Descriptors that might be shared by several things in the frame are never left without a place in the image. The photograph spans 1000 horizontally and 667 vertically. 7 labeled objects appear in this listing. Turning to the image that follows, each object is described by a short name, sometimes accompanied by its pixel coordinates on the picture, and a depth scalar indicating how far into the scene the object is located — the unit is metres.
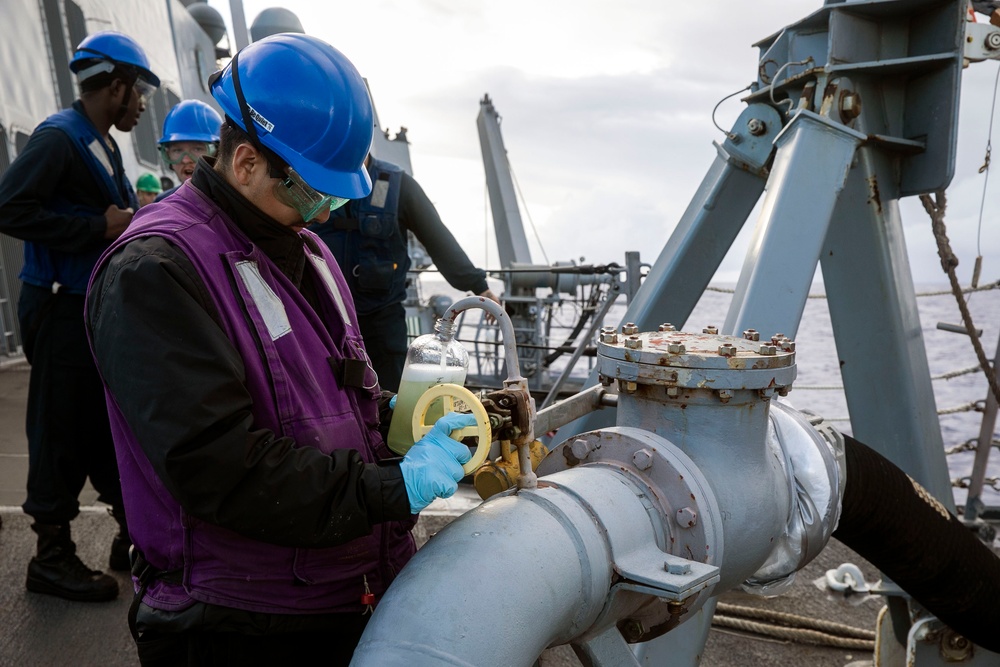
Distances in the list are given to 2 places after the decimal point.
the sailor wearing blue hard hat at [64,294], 2.88
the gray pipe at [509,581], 1.11
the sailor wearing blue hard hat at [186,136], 3.83
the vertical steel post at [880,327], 2.68
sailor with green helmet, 6.18
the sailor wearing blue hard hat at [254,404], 1.21
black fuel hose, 2.00
